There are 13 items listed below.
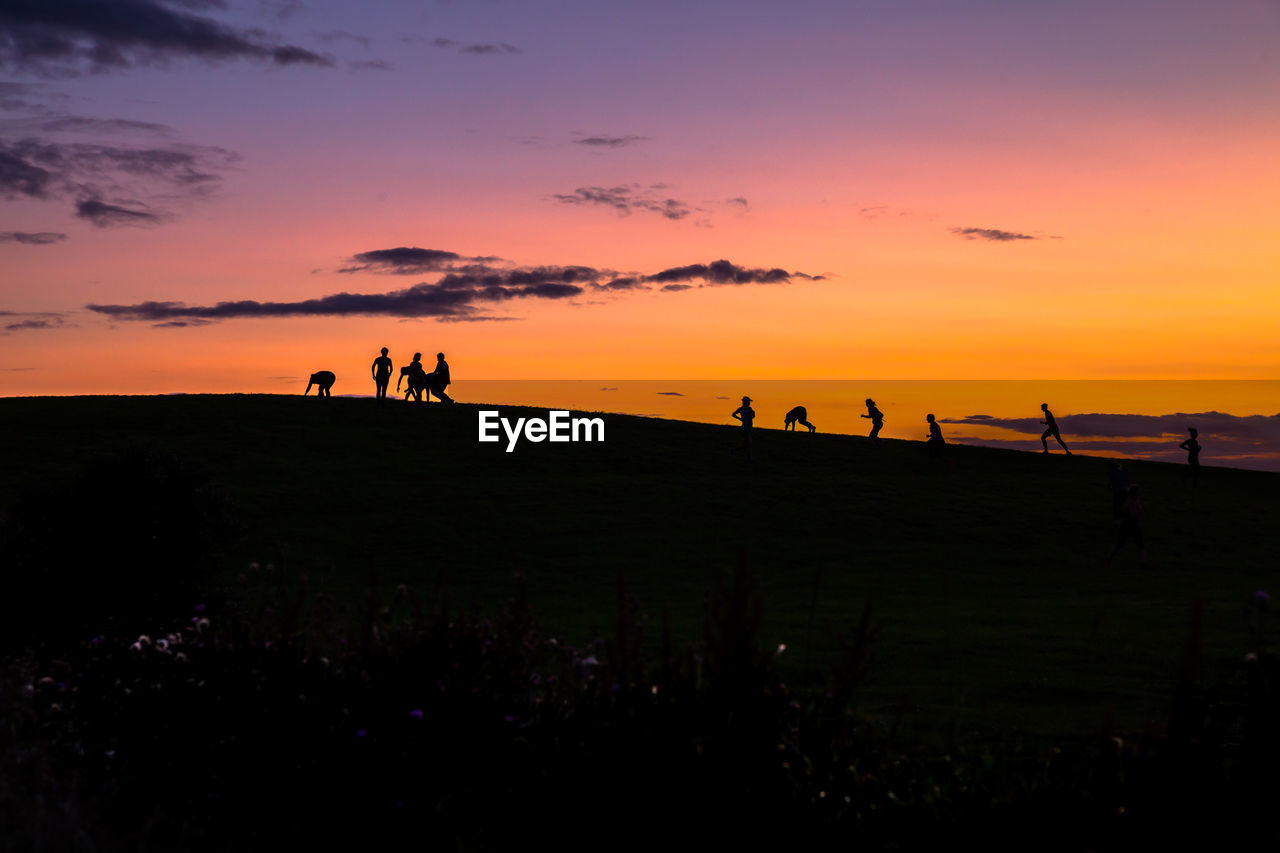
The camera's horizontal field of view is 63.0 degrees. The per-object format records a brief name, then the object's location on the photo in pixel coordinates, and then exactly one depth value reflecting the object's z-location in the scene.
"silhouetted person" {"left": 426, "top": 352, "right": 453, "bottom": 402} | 47.18
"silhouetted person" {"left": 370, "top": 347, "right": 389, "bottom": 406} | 44.62
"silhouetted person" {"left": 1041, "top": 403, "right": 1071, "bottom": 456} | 42.81
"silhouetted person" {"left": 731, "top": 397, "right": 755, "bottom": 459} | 39.09
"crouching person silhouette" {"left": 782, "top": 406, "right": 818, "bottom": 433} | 49.06
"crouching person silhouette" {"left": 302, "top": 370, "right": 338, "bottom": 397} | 51.09
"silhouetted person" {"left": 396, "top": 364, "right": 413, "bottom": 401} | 47.06
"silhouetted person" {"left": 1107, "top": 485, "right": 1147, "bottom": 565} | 24.31
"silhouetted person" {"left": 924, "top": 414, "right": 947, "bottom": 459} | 41.00
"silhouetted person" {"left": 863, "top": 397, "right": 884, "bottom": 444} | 45.88
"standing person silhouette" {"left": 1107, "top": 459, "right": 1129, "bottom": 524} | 26.30
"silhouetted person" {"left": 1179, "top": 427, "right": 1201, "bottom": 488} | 38.03
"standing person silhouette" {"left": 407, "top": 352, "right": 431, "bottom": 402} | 46.56
